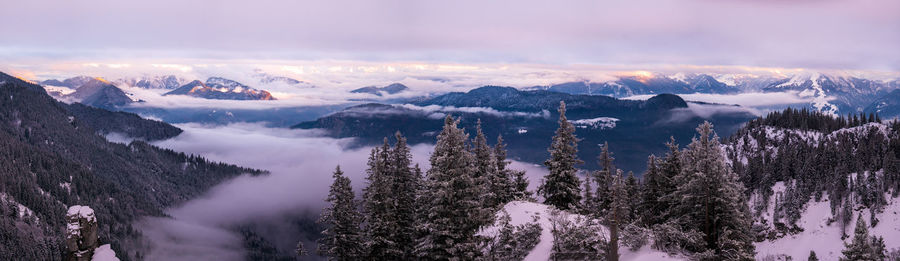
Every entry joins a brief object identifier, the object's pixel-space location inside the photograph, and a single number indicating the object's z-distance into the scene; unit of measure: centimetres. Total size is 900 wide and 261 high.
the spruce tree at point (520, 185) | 5039
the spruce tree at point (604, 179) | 5028
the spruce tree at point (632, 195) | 5259
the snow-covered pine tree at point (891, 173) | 13092
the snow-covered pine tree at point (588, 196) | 5604
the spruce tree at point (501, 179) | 4609
